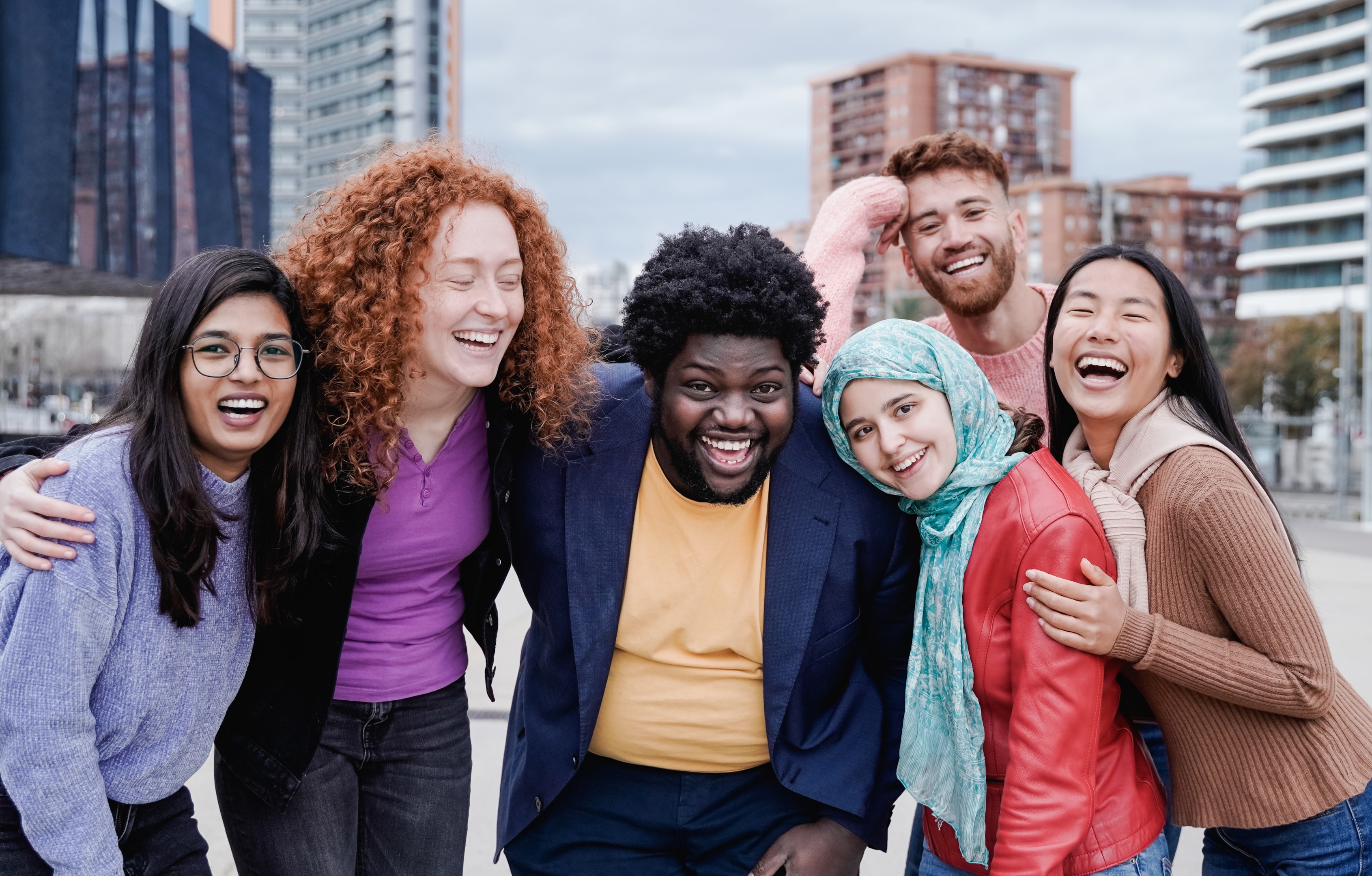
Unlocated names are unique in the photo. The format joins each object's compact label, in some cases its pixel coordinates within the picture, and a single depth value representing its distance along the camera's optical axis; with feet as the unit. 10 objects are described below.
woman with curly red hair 8.08
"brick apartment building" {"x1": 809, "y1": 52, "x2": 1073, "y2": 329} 342.44
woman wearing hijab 6.75
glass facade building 65.77
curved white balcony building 179.52
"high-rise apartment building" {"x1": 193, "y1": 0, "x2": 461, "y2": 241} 235.20
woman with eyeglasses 6.43
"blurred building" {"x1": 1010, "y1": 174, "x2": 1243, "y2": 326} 266.36
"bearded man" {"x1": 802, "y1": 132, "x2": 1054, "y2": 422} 11.52
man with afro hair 7.89
